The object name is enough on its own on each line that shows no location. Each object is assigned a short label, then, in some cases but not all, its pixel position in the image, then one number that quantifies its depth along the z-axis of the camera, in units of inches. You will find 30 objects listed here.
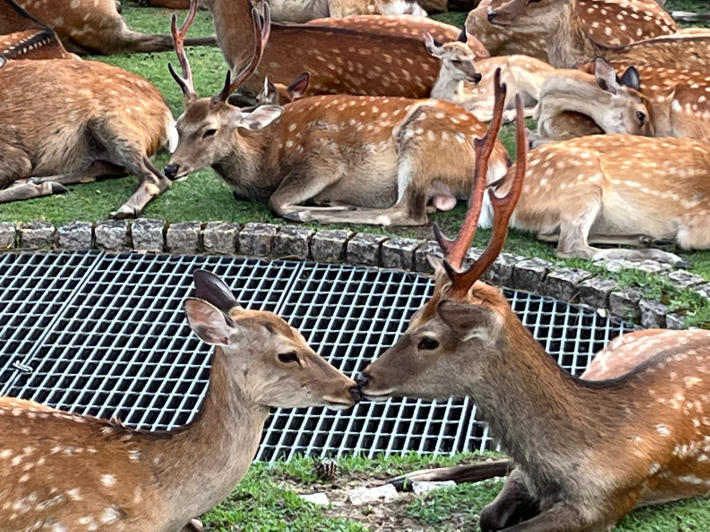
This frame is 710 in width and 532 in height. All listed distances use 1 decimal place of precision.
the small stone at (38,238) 277.3
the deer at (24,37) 340.8
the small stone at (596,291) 245.1
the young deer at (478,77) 320.8
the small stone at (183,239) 275.1
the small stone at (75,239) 277.1
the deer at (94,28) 396.8
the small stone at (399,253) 264.7
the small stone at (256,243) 272.8
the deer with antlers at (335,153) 284.5
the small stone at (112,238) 276.7
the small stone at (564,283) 249.8
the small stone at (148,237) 276.1
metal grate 219.6
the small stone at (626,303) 240.5
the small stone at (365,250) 267.3
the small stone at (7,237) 277.3
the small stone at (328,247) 269.7
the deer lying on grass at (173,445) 162.6
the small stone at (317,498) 183.8
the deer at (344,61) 332.8
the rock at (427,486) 186.1
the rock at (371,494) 184.5
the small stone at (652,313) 234.1
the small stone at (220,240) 273.9
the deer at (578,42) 339.3
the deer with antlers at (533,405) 169.6
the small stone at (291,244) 271.3
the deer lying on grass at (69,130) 304.2
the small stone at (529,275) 253.8
